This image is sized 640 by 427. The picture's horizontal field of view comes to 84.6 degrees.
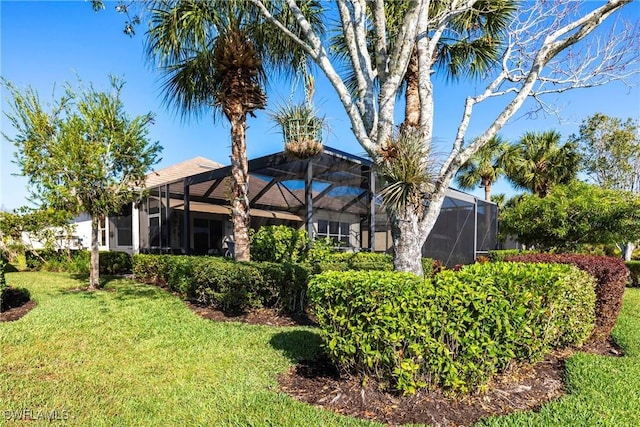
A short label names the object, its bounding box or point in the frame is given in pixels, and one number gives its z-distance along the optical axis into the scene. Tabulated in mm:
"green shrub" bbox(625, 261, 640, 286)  12828
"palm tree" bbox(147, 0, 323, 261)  7398
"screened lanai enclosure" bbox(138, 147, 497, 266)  10695
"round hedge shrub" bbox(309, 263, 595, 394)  3031
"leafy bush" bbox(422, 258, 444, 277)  8344
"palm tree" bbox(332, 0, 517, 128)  6090
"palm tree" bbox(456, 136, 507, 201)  19422
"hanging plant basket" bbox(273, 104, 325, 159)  6629
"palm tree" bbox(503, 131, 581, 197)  16875
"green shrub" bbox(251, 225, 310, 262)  9312
